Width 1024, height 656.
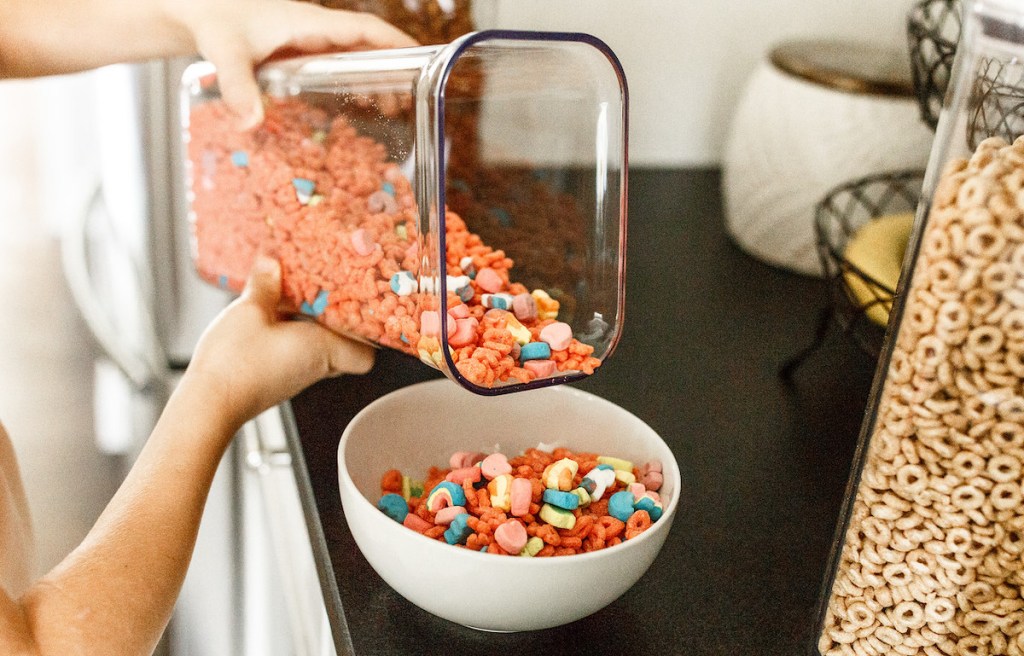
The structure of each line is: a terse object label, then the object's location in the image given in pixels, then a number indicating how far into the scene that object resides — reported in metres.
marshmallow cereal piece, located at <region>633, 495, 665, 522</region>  0.68
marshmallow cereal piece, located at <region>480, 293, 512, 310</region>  0.73
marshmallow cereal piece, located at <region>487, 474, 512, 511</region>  0.67
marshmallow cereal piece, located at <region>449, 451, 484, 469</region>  0.74
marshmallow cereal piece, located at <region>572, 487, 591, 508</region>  0.69
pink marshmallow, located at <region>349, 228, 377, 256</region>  0.75
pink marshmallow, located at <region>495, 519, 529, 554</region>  0.64
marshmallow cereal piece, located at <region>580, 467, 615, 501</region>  0.70
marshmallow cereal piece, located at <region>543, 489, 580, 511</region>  0.66
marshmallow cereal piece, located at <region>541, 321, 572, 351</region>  0.71
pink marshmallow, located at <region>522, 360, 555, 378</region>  0.68
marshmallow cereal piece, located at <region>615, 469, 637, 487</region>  0.71
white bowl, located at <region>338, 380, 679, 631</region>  0.60
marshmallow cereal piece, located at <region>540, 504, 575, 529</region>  0.66
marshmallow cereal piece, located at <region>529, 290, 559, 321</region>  0.77
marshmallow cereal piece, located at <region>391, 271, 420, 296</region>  0.70
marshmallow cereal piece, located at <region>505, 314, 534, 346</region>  0.70
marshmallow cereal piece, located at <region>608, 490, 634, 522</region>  0.67
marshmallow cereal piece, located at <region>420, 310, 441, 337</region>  0.66
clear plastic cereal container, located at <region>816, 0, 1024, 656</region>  0.48
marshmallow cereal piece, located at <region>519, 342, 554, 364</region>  0.69
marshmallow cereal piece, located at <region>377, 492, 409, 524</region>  0.68
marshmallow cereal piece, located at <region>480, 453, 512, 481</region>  0.70
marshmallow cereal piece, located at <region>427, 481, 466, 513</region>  0.67
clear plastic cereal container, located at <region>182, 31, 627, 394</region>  0.68
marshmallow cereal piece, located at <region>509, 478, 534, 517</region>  0.67
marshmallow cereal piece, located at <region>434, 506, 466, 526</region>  0.66
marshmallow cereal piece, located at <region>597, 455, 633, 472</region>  0.73
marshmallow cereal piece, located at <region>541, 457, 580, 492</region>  0.69
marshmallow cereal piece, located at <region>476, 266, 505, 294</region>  0.75
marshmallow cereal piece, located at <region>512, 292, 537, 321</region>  0.73
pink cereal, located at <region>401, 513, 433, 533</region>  0.66
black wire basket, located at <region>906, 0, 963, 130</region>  0.84
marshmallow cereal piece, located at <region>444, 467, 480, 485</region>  0.70
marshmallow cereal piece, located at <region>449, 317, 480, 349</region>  0.67
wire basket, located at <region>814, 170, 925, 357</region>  0.89
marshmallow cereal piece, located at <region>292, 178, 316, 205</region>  0.82
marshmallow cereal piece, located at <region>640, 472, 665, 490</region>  0.71
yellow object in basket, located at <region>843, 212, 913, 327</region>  0.91
